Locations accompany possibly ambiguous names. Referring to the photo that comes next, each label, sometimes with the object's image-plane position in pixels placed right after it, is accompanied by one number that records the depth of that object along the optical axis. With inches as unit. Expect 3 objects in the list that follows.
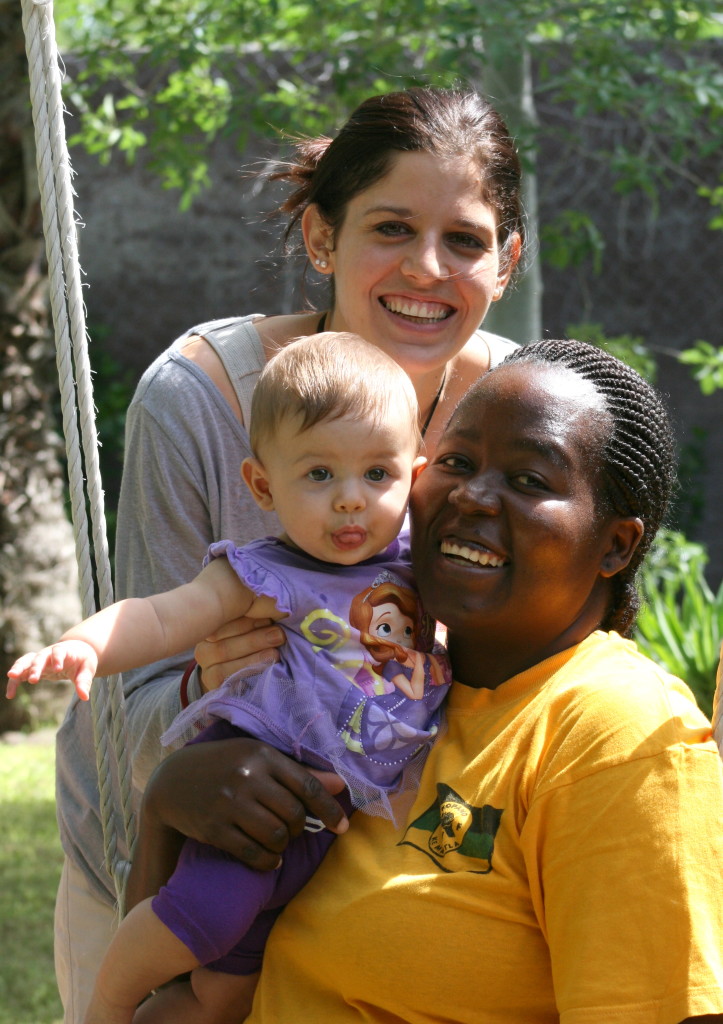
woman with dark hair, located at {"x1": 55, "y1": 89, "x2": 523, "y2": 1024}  74.5
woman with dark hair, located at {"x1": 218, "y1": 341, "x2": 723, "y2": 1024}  59.8
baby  65.1
